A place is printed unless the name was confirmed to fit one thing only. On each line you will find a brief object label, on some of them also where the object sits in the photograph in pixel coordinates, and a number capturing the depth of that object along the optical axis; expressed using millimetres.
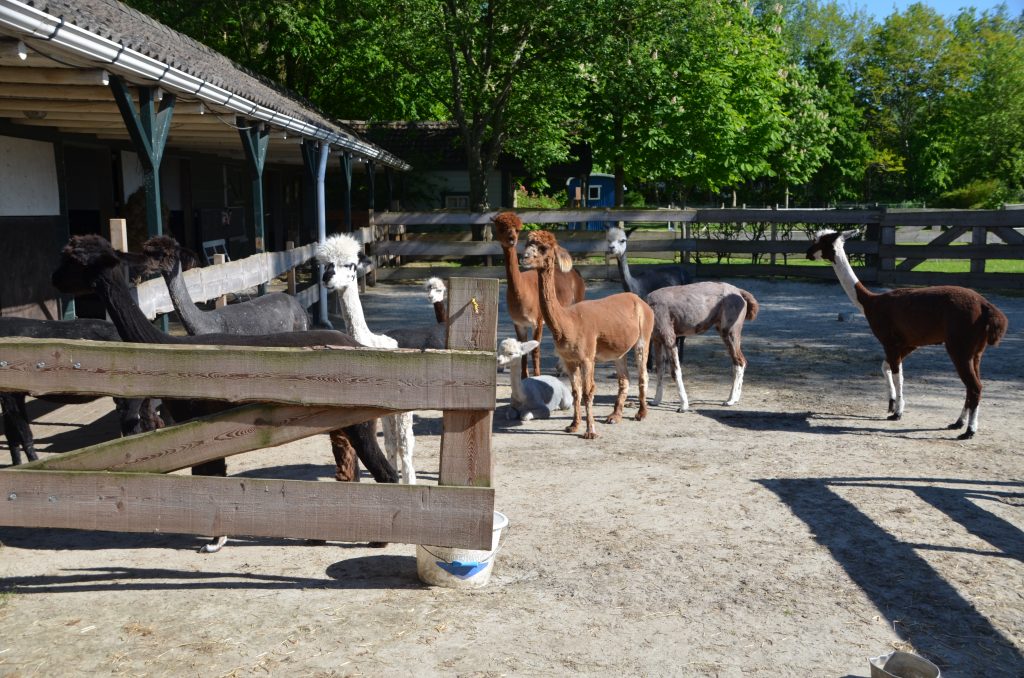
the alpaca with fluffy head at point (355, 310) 5418
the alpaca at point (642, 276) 11008
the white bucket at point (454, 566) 4246
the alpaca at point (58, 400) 6168
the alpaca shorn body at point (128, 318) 4957
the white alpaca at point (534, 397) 8359
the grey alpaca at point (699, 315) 8938
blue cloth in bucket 4250
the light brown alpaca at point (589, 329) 7445
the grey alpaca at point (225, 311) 6195
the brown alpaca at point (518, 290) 8117
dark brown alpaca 7605
